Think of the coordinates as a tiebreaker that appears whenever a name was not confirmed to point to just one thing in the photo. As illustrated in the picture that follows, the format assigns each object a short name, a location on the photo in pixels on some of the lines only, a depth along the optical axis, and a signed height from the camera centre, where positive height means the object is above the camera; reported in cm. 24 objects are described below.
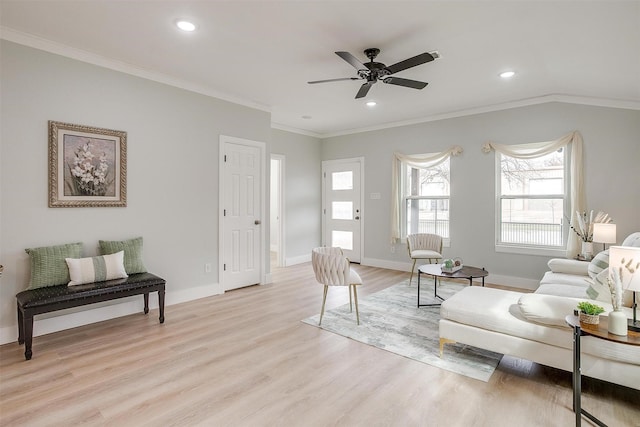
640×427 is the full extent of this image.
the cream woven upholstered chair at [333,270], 332 -61
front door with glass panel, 688 +8
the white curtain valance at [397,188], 603 +41
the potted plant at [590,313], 191 -59
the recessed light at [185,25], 277 +154
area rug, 265 -119
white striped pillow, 313 -59
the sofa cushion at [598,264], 309 -50
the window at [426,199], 578 +21
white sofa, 205 -85
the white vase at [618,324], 179 -60
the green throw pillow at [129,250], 349 -45
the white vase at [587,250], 418 -48
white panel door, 475 -10
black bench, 271 -78
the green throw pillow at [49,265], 302 -53
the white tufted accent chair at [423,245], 502 -54
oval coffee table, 367 -70
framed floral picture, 325 +43
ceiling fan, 287 +130
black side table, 178 -67
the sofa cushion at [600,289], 240 -57
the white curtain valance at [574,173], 444 +52
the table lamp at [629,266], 183 -30
